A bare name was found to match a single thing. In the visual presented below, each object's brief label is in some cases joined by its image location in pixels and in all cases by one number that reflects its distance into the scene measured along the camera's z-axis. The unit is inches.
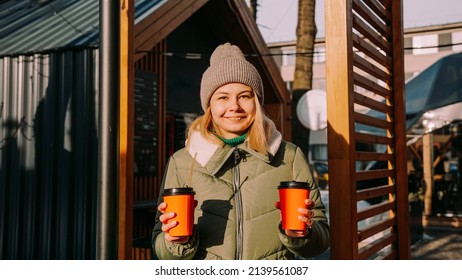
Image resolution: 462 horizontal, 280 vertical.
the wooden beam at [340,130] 106.5
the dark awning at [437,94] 299.0
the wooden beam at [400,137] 157.2
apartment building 1105.4
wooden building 213.8
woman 81.0
